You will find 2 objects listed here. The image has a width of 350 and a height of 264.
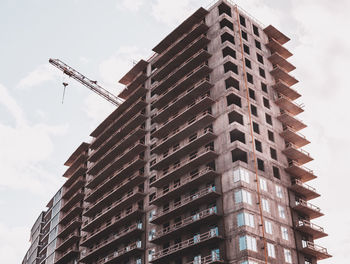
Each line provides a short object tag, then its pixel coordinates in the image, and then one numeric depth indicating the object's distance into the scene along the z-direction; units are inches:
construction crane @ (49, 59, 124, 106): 4522.6
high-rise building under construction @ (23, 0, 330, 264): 2076.8
